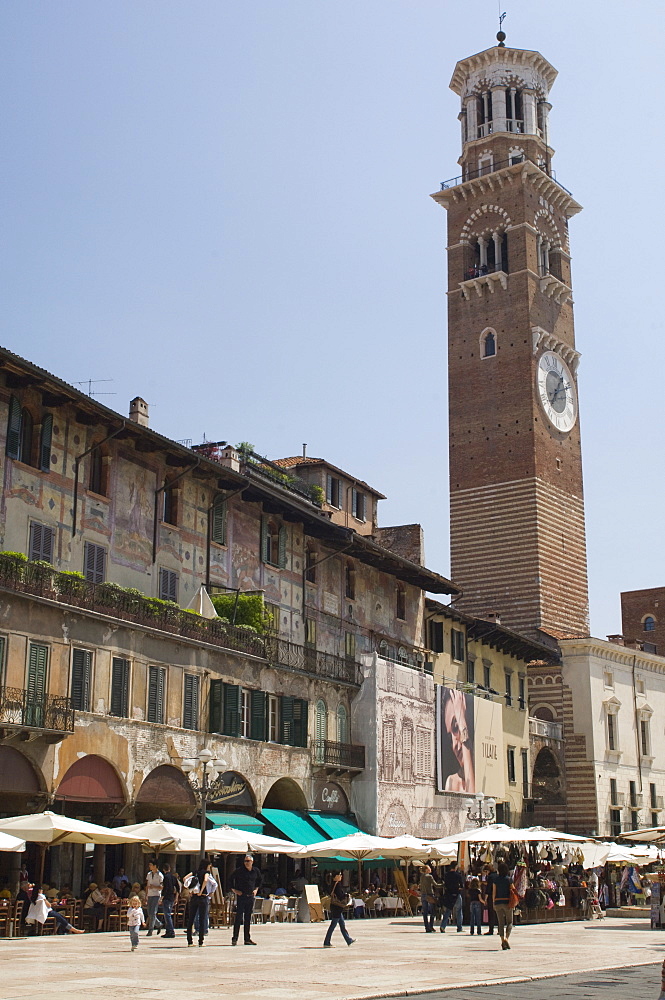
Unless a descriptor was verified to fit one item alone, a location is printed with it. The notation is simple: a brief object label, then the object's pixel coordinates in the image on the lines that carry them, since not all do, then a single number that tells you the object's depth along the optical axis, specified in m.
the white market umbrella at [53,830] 22.73
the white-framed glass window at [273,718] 34.91
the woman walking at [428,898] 26.66
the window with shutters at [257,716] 33.78
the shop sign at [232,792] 32.00
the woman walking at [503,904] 21.31
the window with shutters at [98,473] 30.47
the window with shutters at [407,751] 40.84
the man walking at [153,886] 22.66
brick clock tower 62.38
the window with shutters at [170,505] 32.88
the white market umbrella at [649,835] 30.84
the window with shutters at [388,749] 39.41
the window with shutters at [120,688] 28.33
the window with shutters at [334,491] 49.78
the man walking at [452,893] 26.88
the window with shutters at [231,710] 32.47
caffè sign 36.75
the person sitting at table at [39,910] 22.66
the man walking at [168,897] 22.50
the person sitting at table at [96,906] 25.20
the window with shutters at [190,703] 30.89
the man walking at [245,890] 19.78
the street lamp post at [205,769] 24.97
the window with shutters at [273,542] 37.09
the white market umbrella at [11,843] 21.16
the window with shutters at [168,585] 32.03
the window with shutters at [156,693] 29.55
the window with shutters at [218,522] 34.56
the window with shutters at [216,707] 31.81
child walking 19.39
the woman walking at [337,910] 20.70
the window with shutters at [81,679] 27.14
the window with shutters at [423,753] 42.00
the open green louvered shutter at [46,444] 28.66
